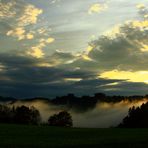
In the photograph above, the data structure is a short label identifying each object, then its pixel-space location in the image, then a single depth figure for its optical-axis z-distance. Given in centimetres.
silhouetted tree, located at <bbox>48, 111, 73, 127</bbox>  18550
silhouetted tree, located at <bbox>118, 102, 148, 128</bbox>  18425
